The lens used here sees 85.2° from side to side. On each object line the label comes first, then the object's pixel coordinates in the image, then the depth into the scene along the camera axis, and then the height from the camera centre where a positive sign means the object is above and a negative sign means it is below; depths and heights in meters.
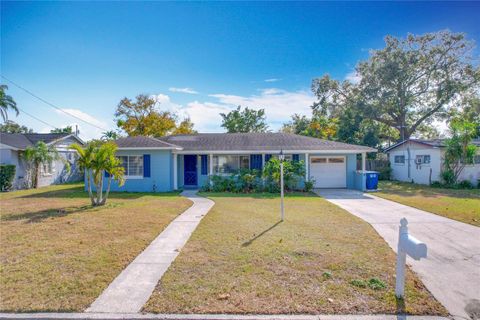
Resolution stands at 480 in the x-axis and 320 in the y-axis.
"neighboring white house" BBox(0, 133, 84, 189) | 17.31 +0.76
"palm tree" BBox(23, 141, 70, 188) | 17.48 +0.62
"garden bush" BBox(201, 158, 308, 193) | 14.58 -0.96
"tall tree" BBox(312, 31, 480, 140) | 25.28 +8.35
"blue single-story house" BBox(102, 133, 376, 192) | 15.47 +0.26
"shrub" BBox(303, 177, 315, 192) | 15.18 -1.35
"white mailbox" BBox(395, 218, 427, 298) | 3.42 -1.26
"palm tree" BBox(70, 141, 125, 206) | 10.50 +0.15
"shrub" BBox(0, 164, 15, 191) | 16.25 -0.66
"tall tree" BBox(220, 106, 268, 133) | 35.34 +6.01
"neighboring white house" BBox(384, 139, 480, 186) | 17.91 -0.08
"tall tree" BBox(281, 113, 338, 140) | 30.34 +4.33
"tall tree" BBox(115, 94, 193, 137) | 34.28 +6.17
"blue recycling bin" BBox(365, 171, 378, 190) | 15.54 -1.06
